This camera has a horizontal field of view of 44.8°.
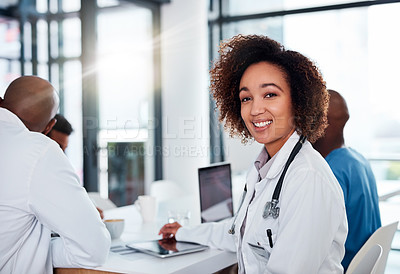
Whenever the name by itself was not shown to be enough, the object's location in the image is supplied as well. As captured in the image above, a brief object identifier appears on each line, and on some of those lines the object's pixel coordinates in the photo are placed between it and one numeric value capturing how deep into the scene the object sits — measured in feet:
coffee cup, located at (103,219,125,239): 7.54
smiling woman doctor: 4.64
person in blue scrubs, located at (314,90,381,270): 7.50
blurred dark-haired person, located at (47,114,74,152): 9.06
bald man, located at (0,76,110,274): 5.67
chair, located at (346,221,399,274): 5.41
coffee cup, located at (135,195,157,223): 9.10
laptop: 8.65
